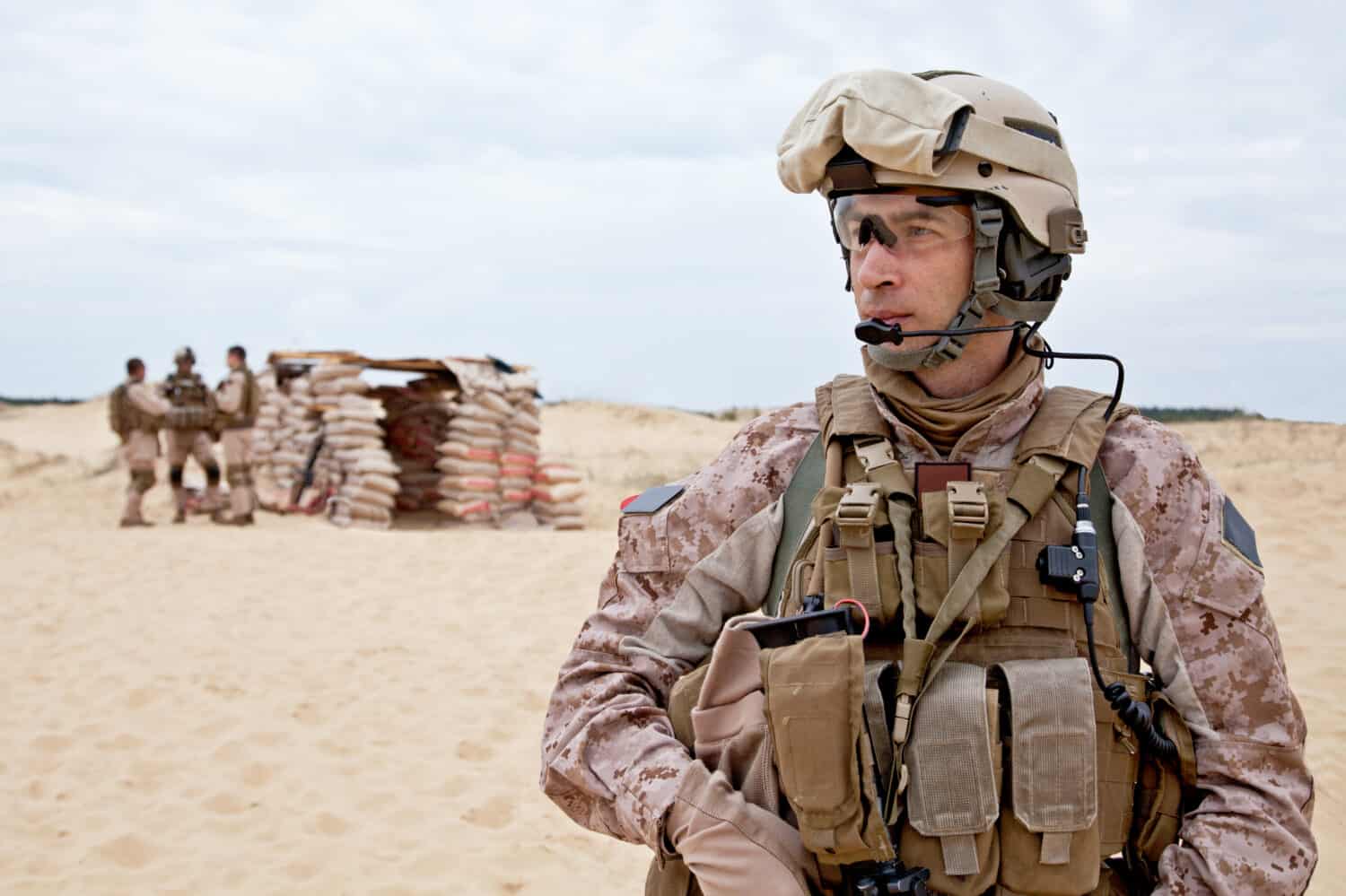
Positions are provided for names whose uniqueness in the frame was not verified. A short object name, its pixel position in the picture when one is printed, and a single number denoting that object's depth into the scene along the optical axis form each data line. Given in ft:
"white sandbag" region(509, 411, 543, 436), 47.70
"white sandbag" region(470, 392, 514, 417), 46.29
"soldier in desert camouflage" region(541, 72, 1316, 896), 5.17
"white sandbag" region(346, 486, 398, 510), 45.06
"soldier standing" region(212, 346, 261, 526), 45.66
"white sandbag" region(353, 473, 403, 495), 45.09
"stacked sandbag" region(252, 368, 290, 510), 55.93
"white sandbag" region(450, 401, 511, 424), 46.21
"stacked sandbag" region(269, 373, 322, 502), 51.11
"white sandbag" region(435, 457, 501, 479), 46.19
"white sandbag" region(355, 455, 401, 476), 45.09
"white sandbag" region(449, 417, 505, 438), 46.09
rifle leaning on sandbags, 51.22
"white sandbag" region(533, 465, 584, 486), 48.01
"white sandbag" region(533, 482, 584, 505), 47.76
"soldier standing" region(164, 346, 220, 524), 45.83
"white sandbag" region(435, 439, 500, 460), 46.32
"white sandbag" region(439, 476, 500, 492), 45.98
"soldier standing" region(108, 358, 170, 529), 46.06
